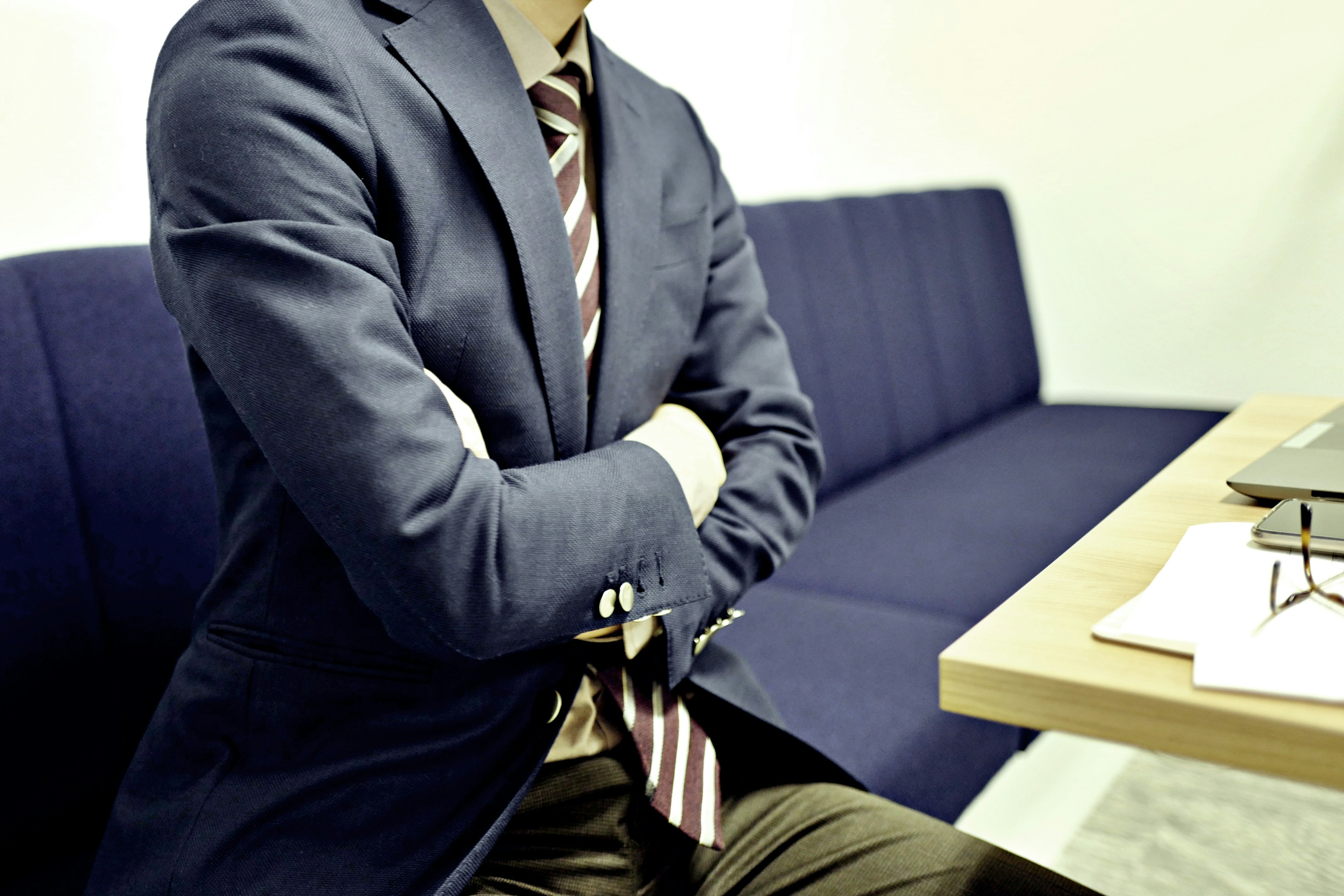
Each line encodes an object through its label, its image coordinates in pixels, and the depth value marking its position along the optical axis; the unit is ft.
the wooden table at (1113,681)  1.48
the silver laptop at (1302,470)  2.47
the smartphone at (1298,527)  2.04
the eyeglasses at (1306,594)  1.76
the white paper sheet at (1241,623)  1.55
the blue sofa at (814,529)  3.03
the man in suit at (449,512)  2.16
